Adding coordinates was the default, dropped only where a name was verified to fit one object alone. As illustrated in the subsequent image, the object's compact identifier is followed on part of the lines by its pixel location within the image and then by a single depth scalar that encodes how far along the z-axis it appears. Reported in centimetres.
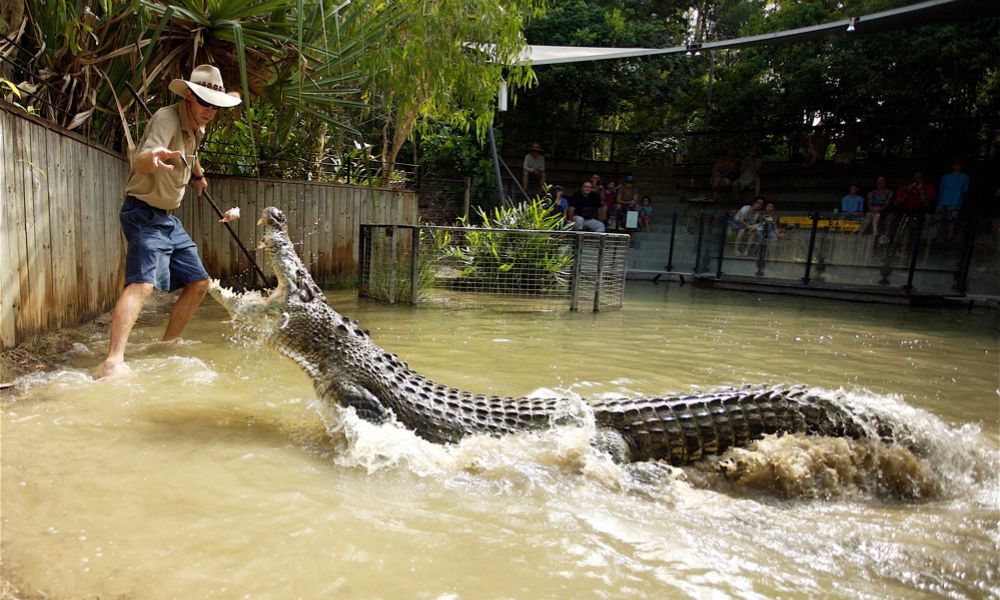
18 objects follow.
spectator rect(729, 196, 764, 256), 1164
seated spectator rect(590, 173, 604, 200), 1305
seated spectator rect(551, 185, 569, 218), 1228
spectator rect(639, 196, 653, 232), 1338
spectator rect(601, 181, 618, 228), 1350
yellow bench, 1061
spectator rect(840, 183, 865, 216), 1150
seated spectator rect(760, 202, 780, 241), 1138
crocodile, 283
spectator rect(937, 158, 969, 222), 1124
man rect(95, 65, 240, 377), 334
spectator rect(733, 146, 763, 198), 1530
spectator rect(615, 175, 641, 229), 1362
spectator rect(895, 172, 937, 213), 1148
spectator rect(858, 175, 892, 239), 1169
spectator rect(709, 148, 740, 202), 1573
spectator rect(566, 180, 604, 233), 1195
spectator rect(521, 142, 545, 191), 1476
